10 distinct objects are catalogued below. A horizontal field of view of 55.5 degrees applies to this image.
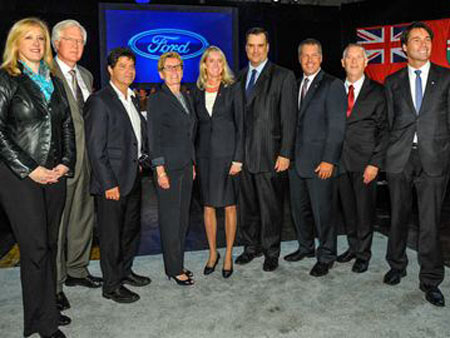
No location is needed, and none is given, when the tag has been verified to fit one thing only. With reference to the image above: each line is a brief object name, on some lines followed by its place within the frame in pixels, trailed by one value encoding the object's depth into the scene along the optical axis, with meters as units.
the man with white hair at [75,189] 2.89
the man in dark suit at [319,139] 3.25
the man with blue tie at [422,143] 2.85
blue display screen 9.80
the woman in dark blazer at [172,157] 3.04
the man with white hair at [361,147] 3.29
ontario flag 7.79
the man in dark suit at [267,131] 3.33
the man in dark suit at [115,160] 2.75
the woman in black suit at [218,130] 3.16
